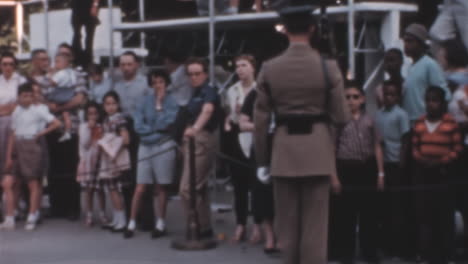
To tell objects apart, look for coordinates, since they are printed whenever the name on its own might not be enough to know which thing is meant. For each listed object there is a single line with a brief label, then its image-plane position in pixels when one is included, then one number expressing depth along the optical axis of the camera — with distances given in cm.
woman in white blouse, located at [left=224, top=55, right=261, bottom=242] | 895
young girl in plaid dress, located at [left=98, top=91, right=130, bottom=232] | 988
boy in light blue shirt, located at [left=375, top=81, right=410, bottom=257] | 806
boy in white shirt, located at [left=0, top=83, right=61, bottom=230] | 1027
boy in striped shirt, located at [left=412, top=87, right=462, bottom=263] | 755
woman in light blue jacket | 943
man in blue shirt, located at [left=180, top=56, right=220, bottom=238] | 905
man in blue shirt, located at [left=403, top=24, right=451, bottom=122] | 805
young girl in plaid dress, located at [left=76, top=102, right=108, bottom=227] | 1016
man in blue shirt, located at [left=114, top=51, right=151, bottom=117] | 1001
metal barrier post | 871
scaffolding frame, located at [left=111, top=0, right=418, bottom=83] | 907
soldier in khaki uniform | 591
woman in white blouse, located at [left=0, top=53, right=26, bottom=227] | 1051
